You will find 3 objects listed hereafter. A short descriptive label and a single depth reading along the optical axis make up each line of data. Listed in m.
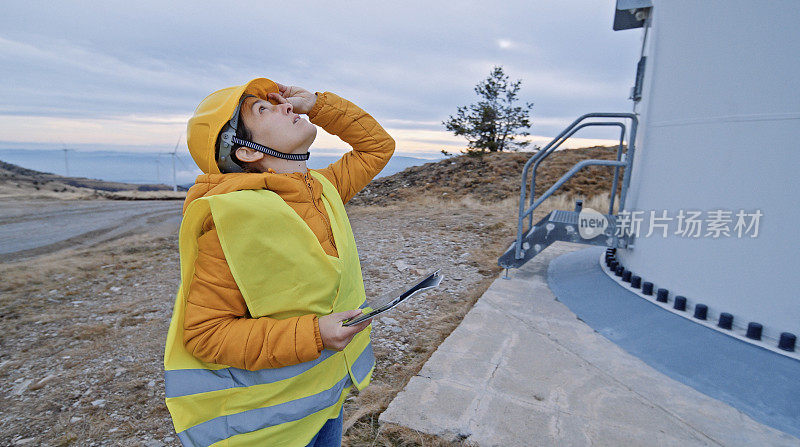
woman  1.07
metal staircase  3.88
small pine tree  25.77
